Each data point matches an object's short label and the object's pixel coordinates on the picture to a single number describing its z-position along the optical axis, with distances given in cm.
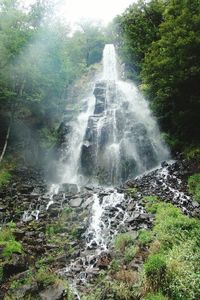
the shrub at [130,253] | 1077
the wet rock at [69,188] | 1912
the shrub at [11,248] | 1123
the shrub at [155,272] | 886
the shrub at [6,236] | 1245
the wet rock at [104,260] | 1073
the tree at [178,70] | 1891
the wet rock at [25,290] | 911
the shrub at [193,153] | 1949
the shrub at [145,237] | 1141
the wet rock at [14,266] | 1053
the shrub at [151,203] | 1447
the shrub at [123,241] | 1175
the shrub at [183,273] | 862
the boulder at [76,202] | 1662
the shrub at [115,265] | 1039
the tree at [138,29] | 3120
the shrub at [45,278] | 959
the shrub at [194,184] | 1587
